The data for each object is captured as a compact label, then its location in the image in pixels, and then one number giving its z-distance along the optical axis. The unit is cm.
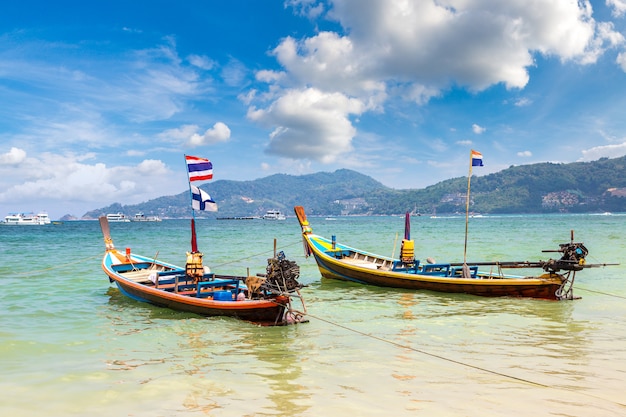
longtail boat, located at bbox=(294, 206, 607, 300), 1720
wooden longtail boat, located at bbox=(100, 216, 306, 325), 1279
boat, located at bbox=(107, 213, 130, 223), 19450
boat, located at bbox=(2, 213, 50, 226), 15088
